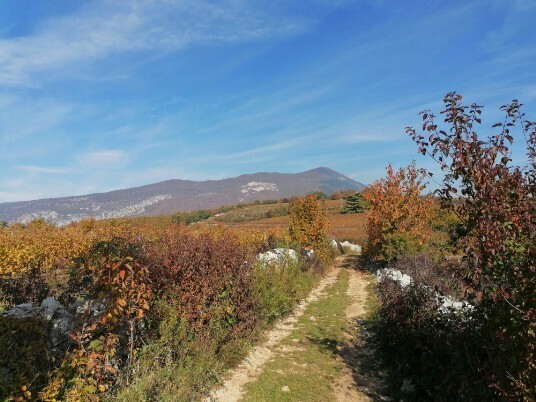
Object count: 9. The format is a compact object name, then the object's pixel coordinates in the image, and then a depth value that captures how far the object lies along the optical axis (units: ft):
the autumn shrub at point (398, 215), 60.70
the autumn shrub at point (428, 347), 14.34
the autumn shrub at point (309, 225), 67.56
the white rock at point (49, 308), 17.12
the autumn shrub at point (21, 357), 12.05
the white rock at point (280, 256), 42.50
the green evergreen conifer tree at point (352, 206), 223.75
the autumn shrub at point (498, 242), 10.53
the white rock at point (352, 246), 119.07
